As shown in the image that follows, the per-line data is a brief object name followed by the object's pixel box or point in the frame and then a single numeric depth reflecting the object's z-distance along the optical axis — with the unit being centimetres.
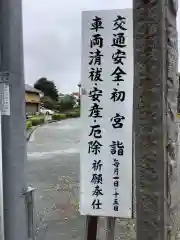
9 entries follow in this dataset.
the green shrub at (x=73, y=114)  4403
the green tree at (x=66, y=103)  4550
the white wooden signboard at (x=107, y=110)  229
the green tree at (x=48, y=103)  4497
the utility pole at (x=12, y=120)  175
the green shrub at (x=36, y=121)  2905
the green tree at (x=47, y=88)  4675
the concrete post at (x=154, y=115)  149
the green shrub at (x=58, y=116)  3869
